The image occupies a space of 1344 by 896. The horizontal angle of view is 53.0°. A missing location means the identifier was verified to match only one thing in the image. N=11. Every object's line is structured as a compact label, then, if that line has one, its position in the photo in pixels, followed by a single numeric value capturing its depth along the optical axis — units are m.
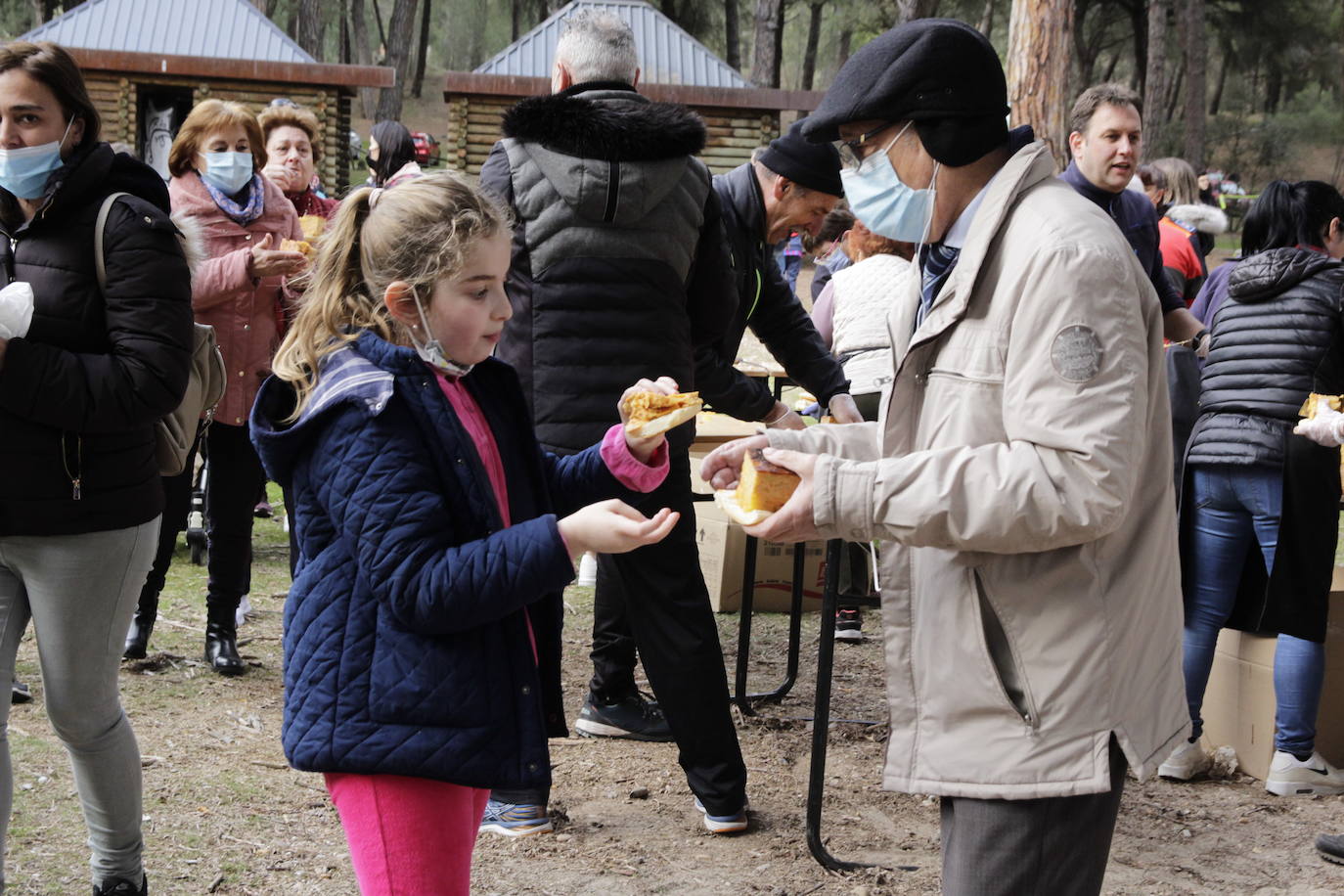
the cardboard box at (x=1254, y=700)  5.02
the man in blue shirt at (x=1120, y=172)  5.62
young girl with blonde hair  2.16
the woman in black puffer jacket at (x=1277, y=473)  4.78
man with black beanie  4.59
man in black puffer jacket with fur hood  4.00
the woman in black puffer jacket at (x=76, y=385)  3.06
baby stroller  7.57
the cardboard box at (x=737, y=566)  7.09
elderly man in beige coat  1.98
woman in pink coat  5.62
